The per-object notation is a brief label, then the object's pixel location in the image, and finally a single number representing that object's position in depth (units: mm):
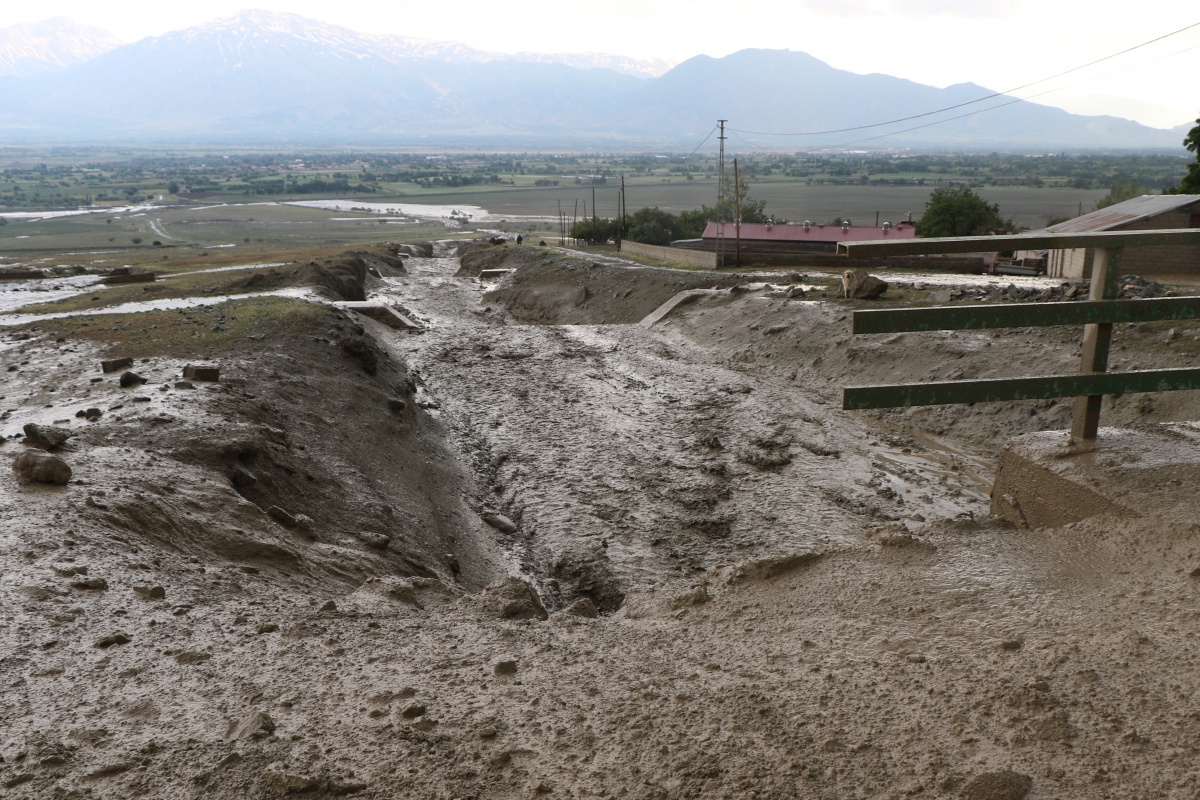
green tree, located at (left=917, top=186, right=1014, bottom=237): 56469
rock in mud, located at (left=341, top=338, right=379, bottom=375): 17125
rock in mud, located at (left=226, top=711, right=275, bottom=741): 3410
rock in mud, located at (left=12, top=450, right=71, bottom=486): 6773
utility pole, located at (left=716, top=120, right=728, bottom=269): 36812
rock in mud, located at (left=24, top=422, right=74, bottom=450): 7668
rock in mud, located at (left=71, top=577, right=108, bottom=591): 5125
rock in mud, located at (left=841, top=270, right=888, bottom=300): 21891
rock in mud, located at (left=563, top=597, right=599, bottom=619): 5602
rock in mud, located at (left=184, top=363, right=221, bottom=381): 11921
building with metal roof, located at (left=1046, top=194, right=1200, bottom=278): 26359
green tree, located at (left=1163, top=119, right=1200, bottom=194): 33791
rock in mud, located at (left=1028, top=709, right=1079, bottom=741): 3012
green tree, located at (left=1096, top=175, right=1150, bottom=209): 73981
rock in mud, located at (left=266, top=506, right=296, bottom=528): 7844
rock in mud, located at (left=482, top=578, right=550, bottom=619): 5227
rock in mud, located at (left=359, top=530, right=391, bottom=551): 8438
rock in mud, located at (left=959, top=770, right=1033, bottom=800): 2736
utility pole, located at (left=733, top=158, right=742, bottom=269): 36838
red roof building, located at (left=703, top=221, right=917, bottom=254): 51375
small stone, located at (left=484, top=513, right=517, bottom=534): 10922
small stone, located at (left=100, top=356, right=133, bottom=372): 12930
